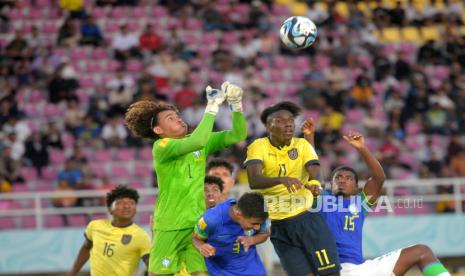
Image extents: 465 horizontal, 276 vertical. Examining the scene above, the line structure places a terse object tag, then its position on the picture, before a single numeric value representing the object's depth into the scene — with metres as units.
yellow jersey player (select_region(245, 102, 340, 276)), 8.62
